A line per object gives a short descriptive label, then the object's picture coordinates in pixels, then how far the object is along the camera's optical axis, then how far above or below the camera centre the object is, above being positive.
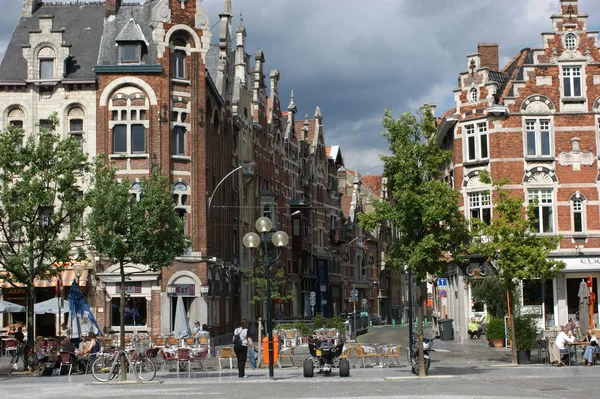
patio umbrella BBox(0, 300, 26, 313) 42.18 -0.35
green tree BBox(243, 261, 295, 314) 60.41 +0.78
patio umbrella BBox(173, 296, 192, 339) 39.22 -1.12
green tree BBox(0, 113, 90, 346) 32.78 +3.40
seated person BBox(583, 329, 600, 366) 31.12 -2.07
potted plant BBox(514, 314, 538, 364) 32.47 -1.78
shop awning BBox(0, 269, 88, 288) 47.09 +0.84
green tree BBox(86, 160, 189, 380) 28.77 +2.18
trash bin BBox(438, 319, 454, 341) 48.73 -2.00
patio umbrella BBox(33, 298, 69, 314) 41.28 -0.36
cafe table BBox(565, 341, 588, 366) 31.30 -1.87
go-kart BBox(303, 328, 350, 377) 27.62 -1.82
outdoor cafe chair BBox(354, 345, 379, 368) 31.27 -1.99
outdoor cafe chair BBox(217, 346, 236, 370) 31.42 -1.88
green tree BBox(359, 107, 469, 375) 28.25 +2.49
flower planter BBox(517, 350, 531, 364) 32.50 -2.29
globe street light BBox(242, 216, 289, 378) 27.91 +1.58
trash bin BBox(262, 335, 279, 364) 31.46 -1.82
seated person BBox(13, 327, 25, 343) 37.84 -1.48
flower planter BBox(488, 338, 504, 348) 41.72 -2.31
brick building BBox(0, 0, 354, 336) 47.75 +9.46
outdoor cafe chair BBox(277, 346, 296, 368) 32.84 -2.02
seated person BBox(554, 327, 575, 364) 31.14 -1.83
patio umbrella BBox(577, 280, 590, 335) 38.03 -0.87
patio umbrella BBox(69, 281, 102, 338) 34.19 -0.30
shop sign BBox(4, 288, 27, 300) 47.81 +0.29
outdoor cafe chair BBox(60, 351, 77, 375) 30.88 -1.92
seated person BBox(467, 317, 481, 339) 46.22 -1.92
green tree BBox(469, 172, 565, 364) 32.16 +1.41
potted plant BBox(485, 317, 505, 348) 41.50 -1.87
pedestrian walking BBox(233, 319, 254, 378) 28.53 -1.50
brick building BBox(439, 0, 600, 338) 45.34 +6.72
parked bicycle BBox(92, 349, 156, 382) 27.42 -2.03
